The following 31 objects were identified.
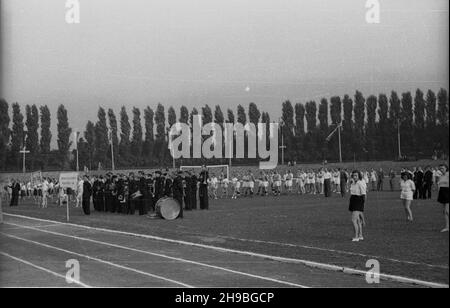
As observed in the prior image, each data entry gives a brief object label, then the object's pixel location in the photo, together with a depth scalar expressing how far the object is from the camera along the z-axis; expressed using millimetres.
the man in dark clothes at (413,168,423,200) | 33531
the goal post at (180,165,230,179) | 49250
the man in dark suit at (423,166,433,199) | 32812
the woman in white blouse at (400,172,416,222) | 20547
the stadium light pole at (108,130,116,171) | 60006
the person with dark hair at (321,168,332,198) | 39875
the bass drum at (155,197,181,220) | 24547
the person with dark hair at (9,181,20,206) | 40531
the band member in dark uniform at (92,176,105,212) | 31917
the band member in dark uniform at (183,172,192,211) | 29934
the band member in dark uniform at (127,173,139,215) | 28875
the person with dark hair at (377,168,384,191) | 45188
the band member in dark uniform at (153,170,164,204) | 27906
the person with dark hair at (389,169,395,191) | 43672
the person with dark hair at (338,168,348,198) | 38344
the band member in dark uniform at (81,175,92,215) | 29719
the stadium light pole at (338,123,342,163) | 62744
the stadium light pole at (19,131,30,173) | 51531
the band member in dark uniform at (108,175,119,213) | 30505
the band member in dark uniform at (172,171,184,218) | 27016
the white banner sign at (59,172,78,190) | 24078
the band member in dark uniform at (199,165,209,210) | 30125
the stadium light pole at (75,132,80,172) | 58838
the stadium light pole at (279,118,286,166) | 64688
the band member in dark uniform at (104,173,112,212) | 31172
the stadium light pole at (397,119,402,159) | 59562
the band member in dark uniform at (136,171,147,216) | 28256
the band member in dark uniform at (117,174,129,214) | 29547
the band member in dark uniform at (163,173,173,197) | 27234
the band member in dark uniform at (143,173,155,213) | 28328
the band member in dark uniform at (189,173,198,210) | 30031
